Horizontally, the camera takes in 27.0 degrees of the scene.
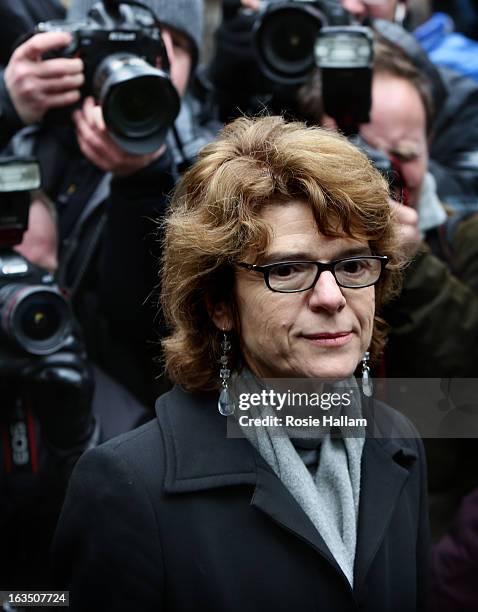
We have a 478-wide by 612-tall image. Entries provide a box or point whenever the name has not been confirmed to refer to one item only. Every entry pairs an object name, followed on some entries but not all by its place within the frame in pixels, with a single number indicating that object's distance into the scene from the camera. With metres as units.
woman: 1.54
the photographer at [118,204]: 2.22
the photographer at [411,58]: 2.61
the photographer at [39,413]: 2.12
